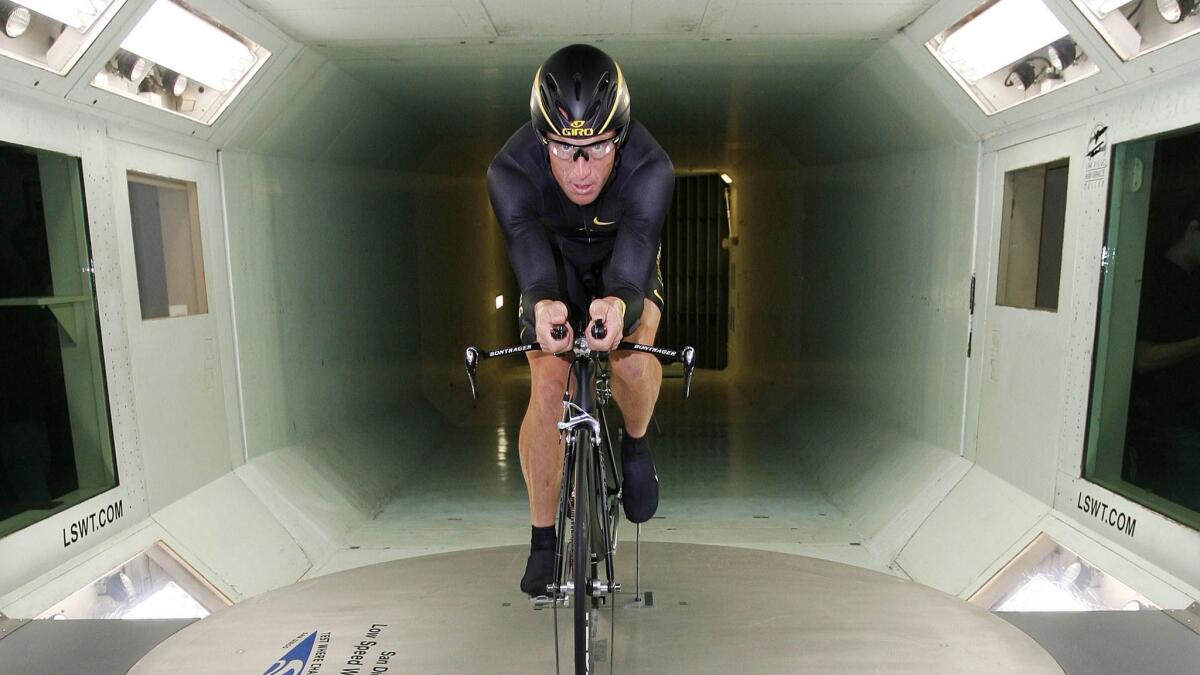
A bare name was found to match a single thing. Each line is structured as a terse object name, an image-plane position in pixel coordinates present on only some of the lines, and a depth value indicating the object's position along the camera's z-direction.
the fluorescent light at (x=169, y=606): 2.97
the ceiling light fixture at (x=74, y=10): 2.45
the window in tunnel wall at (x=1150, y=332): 2.85
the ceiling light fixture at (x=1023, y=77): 3.25
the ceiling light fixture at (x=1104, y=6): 2.55
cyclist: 2.12
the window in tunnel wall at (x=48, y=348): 2.86
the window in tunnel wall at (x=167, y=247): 3.54
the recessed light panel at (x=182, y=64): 2.99
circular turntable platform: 2.12
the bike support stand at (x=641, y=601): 2.48
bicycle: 1.84
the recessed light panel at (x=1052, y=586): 2.74
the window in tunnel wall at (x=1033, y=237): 3.54
